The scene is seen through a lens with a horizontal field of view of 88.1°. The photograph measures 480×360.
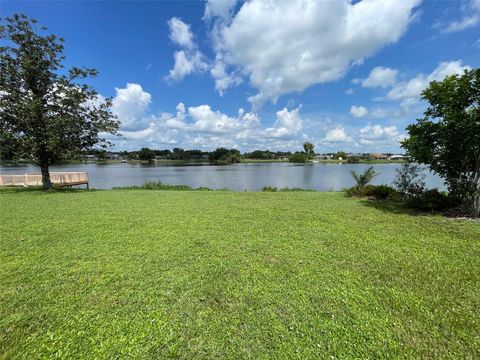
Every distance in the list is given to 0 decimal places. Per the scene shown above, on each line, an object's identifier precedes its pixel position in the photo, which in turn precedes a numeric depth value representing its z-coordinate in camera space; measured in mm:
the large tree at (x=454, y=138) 6203
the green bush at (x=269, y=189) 16562
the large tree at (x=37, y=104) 11727
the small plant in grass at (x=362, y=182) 10932
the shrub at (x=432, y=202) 7375
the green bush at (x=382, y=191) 9927
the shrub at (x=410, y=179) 8352
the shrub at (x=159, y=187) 17406
